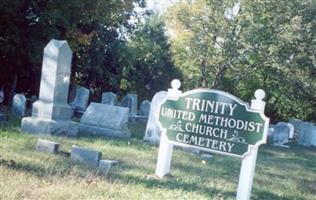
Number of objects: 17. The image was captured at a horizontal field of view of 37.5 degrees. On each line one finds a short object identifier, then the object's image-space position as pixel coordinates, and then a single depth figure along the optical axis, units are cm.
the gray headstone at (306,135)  2412
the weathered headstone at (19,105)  1659
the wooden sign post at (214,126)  685
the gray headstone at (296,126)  2606
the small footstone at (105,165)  784
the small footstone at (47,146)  865
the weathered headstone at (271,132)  2504
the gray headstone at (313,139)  2417
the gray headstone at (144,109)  2460
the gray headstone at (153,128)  1322
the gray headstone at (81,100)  2158
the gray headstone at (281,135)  2100
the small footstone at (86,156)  806
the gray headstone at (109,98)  2222
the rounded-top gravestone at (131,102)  2327
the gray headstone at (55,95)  1198
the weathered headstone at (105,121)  1372
